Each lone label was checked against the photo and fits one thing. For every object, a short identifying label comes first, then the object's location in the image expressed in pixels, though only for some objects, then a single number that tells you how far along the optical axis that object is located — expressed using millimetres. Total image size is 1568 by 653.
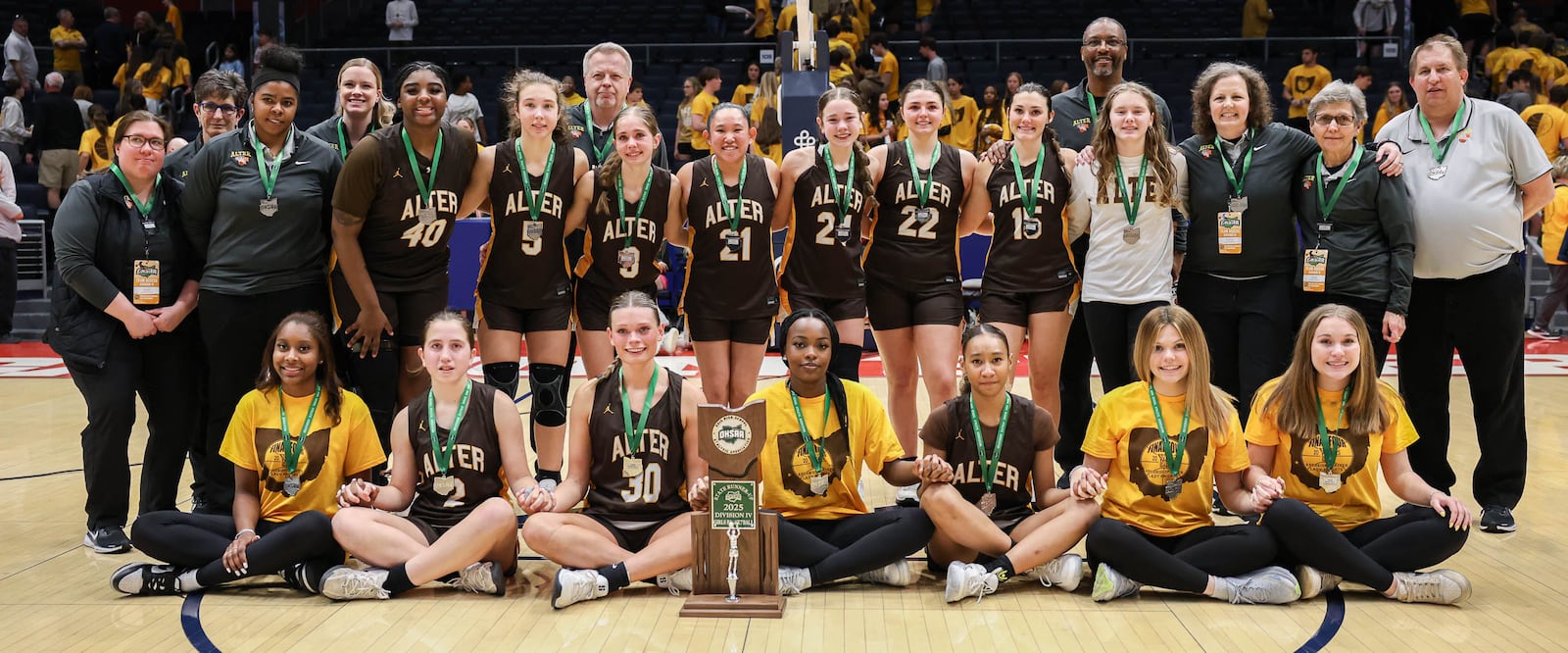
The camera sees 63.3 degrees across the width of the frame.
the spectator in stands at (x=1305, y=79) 13461
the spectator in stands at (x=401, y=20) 16062
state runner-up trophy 3646
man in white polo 4551
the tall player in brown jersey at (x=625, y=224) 4734
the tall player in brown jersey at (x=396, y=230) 4453
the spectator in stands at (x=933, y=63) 13820
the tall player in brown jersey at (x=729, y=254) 4754
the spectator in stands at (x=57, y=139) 12672
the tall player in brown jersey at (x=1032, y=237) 4785
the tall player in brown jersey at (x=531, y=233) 4648
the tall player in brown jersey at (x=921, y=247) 4828
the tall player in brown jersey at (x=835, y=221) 4773
